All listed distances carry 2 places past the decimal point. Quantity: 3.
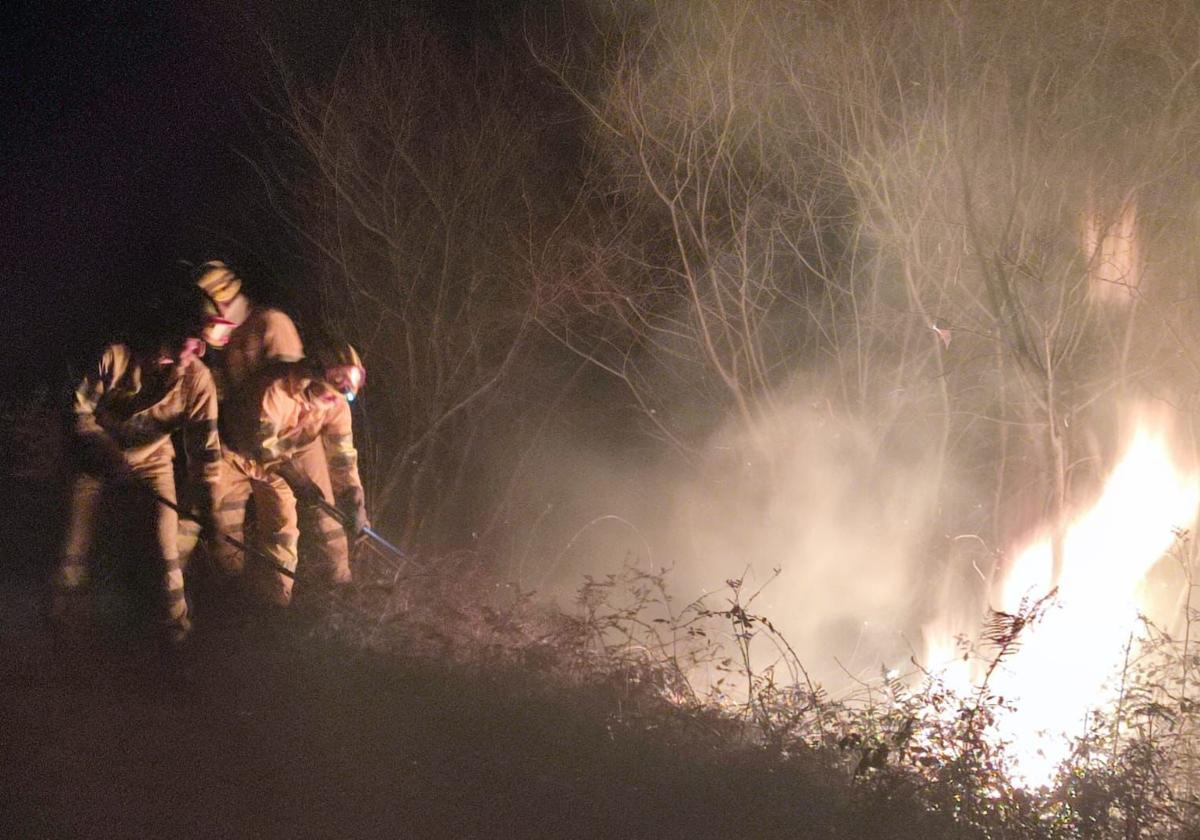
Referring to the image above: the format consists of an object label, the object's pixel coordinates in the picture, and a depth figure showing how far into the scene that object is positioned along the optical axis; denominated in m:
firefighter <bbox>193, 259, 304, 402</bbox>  5.61
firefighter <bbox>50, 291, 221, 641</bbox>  5.14
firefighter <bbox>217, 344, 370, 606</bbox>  5.69
